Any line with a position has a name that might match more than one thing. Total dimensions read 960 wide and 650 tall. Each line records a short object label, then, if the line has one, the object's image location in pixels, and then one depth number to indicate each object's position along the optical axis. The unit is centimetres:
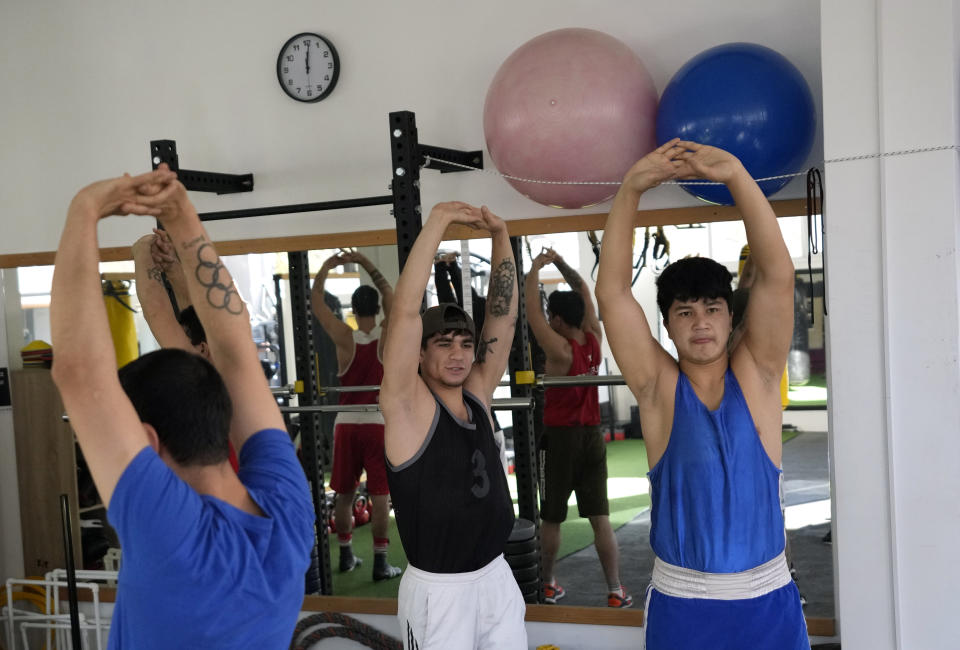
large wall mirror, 401
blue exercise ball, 297
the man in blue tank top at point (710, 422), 227
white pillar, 269
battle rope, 393
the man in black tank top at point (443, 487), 259
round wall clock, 409
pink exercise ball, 310
